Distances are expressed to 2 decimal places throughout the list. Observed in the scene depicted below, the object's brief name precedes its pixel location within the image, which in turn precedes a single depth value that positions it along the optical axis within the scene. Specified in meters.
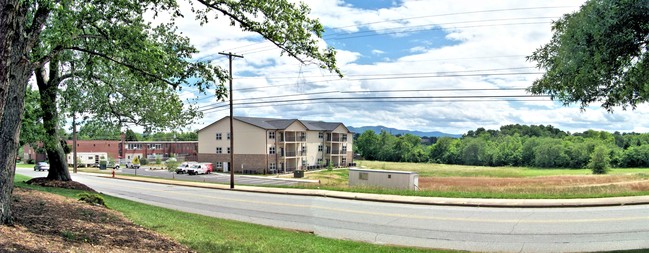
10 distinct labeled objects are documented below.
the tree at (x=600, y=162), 72.62
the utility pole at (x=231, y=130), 32.31
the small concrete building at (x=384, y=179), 30.83
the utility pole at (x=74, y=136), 21.77
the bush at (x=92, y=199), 13.39
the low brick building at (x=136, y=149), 91.31
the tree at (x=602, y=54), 7.64
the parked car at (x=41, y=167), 57.89
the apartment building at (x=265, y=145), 65.69
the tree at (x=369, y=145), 134.00
